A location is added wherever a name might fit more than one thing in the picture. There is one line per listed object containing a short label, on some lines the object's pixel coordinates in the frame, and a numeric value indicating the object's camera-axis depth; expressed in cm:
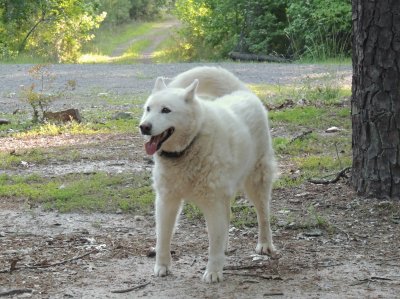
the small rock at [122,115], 2108
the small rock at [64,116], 2001
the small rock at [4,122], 2039
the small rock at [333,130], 1805
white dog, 854
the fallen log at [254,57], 4365
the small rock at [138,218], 1146
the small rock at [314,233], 1045
